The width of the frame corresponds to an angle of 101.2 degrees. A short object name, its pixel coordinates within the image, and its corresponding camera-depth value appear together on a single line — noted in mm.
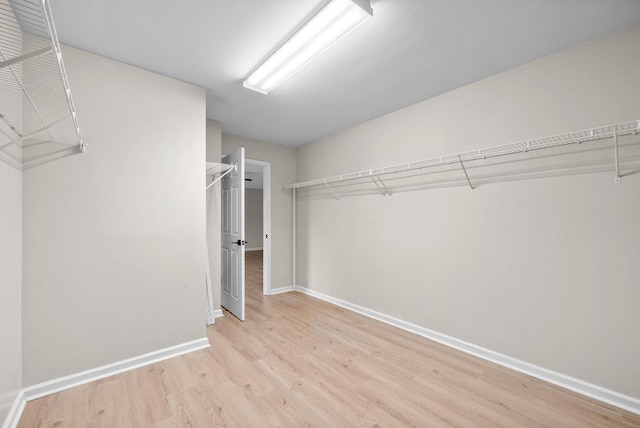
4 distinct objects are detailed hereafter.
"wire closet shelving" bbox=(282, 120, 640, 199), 1681
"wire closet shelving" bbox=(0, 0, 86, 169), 1504
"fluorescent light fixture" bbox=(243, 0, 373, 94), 1517
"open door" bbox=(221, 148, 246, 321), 3070
